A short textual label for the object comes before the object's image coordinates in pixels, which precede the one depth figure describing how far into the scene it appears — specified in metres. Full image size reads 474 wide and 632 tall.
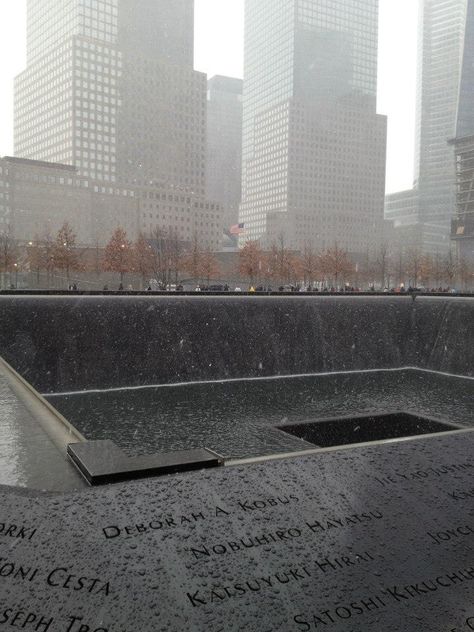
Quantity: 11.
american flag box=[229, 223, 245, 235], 83.69
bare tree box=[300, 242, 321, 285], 64.36
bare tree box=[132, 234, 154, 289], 54.34
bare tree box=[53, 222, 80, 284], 48.06
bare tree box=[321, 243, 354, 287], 61.03
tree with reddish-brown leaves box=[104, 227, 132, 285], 52.06
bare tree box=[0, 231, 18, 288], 50.03
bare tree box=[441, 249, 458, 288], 58.66
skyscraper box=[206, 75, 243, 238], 190.75
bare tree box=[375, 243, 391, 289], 70.07
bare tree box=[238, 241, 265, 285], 55.34
